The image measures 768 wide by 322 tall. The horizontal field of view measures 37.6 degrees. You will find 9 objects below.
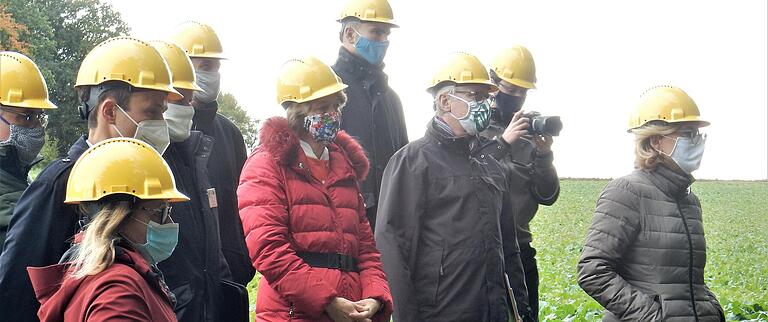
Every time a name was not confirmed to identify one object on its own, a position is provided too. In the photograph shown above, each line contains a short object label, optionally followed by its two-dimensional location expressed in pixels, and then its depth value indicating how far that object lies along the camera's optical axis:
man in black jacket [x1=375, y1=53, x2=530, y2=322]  5.73
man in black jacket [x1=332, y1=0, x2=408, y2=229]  6.85
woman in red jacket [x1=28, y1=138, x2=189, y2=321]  3.48
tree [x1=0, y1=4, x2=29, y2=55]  42.91
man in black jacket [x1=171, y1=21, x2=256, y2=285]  6.14
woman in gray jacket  5.61
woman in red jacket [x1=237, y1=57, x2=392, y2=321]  5.02
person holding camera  6.77
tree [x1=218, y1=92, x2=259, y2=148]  51.19
